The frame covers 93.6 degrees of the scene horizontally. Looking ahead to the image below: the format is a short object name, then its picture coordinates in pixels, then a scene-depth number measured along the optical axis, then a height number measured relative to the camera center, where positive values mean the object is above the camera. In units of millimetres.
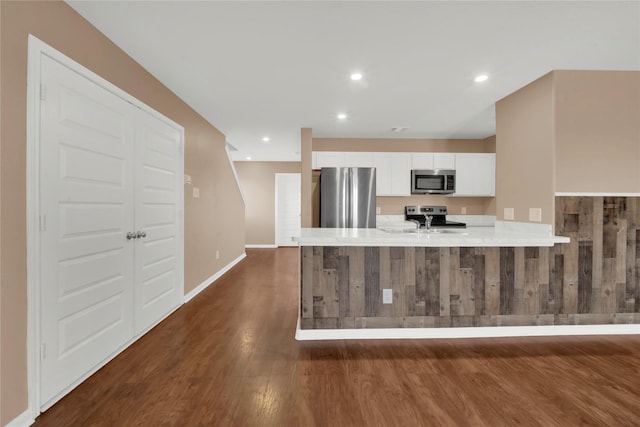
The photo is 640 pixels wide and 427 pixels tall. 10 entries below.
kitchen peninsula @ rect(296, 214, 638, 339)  2693 -721
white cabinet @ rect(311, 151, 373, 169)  4852 +823
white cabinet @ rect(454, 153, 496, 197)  4859 +595
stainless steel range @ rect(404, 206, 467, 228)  5083 -61
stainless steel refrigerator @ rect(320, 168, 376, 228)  4508 +185
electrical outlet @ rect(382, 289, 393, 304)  2705 -780
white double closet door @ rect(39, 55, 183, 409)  1760 -114
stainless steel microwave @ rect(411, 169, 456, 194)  4836 +459
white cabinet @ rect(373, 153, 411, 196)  4875 +623
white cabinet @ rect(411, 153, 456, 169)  4859 +816
